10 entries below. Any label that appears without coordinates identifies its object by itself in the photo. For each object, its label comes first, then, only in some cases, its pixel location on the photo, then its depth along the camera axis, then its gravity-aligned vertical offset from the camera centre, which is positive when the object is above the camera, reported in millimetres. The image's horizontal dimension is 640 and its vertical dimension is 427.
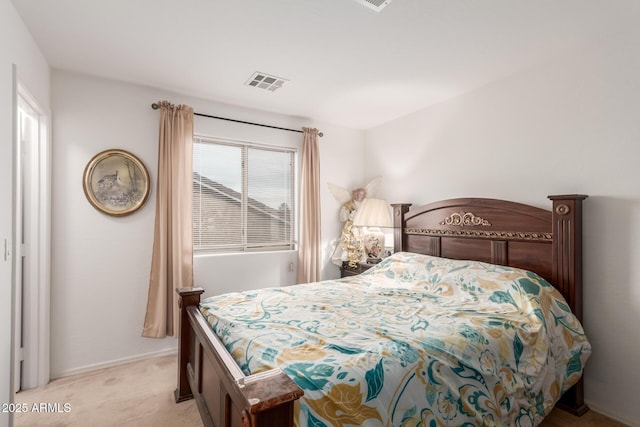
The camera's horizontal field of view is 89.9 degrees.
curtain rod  3037 +1048
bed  1237 -611
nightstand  3673 -635
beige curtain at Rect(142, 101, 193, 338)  2973 -67
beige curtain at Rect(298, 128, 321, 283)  3812 +50
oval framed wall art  2809 +314
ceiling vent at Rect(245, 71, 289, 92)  2820 +1234
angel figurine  3943 -1
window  3426 +228
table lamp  3764 -61
